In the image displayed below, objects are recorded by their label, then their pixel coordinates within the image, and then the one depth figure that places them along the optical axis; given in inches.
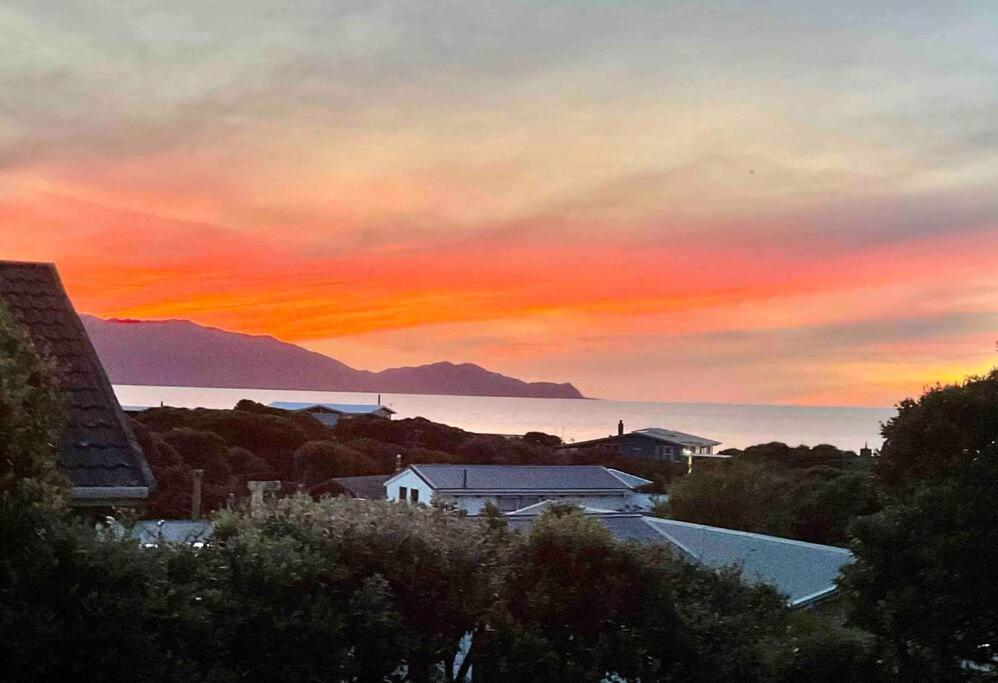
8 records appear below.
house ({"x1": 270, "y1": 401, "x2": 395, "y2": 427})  3176.7
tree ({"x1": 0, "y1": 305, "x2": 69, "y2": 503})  247.9
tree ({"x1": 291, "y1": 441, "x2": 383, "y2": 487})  1663.4
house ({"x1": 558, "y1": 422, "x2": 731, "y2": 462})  2549.2
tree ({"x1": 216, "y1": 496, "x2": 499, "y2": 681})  336.8
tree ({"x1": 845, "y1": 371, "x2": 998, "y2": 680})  406.6
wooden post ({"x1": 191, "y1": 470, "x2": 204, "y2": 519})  738.8
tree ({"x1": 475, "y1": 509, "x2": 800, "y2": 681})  356.2
